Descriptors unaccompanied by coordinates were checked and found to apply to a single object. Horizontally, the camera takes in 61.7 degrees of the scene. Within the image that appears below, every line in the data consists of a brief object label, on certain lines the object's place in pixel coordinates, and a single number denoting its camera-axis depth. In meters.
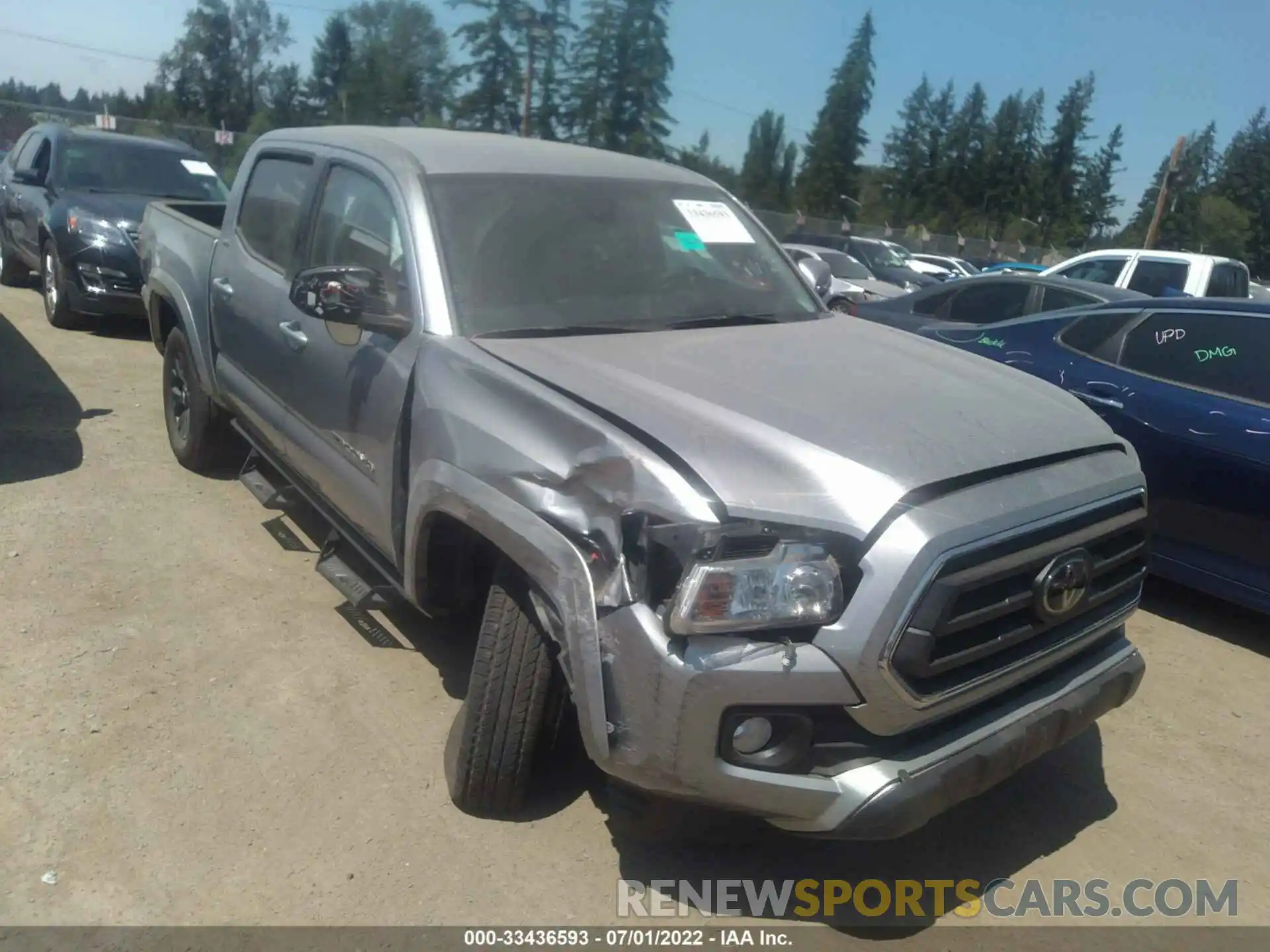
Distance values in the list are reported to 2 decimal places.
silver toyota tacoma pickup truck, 2.35
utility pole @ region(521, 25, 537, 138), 34.16
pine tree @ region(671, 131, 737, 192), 51.81
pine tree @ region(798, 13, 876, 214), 76.12
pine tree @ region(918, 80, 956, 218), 78.25
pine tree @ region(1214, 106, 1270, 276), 60.66
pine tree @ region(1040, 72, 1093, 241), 77.31
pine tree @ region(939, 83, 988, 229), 77.62
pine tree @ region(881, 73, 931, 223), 79.12
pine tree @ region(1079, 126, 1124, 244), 78.25
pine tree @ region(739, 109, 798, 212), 81.62
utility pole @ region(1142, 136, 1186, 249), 31.92
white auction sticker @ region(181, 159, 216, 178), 10.09
